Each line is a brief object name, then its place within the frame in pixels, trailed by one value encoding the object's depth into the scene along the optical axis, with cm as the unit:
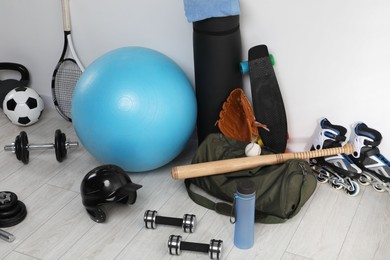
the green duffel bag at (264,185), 217
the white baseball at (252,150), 235
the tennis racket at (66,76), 295
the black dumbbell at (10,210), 220
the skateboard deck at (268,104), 248
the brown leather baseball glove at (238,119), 246
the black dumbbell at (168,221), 213
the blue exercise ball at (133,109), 229
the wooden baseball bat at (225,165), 228
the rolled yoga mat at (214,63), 238
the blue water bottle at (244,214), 193
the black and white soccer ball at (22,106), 297
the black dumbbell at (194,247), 197
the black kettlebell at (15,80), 318
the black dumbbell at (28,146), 263
